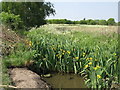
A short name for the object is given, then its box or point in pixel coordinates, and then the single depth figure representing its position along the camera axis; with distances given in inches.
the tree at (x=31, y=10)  566.6
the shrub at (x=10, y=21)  257.3
